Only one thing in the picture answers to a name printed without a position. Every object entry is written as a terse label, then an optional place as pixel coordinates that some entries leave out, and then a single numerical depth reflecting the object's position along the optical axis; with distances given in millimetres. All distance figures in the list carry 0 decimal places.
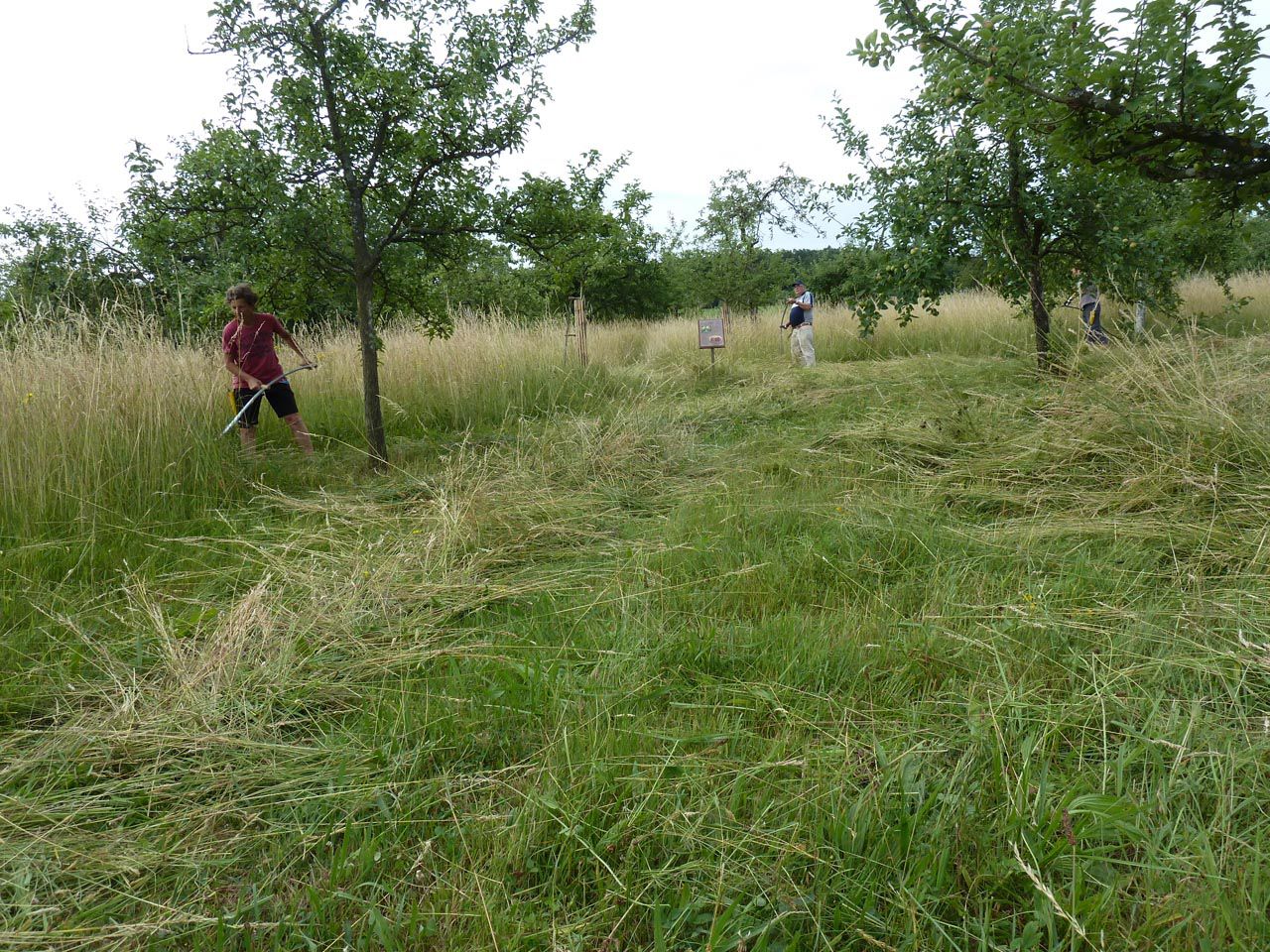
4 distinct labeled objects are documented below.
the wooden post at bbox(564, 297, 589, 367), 11016
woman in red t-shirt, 5719
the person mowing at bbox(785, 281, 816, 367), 12234
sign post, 11062
